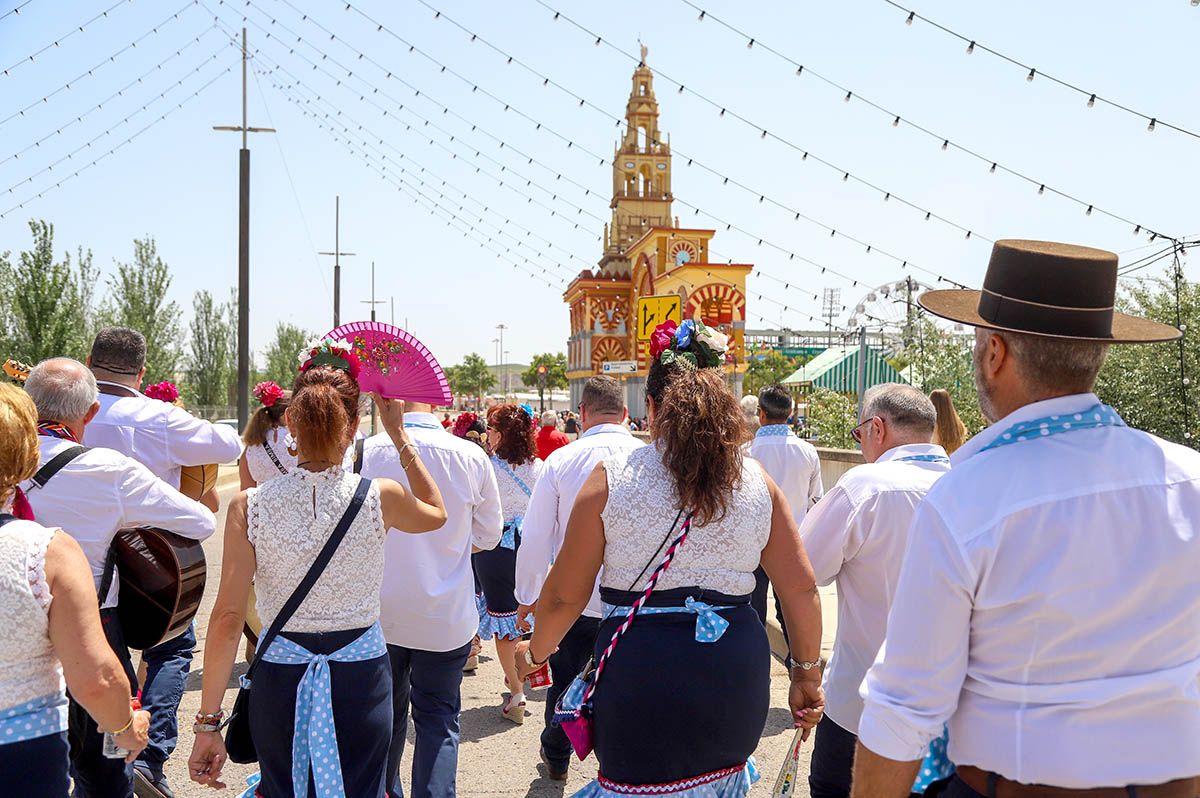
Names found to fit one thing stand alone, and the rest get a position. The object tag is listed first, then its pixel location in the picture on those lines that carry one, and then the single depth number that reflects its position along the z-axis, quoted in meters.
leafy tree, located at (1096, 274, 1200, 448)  15.94
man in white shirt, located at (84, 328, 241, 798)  4.64
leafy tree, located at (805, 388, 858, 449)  19.14
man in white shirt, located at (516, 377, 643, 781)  4.65
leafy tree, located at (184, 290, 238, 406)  44.81
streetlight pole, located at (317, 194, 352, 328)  36.91
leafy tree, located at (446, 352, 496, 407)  123.31
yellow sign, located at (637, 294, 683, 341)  13.98
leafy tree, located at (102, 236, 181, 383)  34.09
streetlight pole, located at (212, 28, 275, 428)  20.48
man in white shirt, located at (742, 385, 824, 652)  6.54
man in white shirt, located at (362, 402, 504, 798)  4.34
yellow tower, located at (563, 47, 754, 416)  38.66
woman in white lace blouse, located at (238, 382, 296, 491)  5.68
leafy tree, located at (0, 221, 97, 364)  25.45
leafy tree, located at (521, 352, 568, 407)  112.69
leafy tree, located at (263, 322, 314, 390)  59.81
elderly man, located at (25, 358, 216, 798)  3.66
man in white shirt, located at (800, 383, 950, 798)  3.53
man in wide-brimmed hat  1.92
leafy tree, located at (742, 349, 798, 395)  63.14
